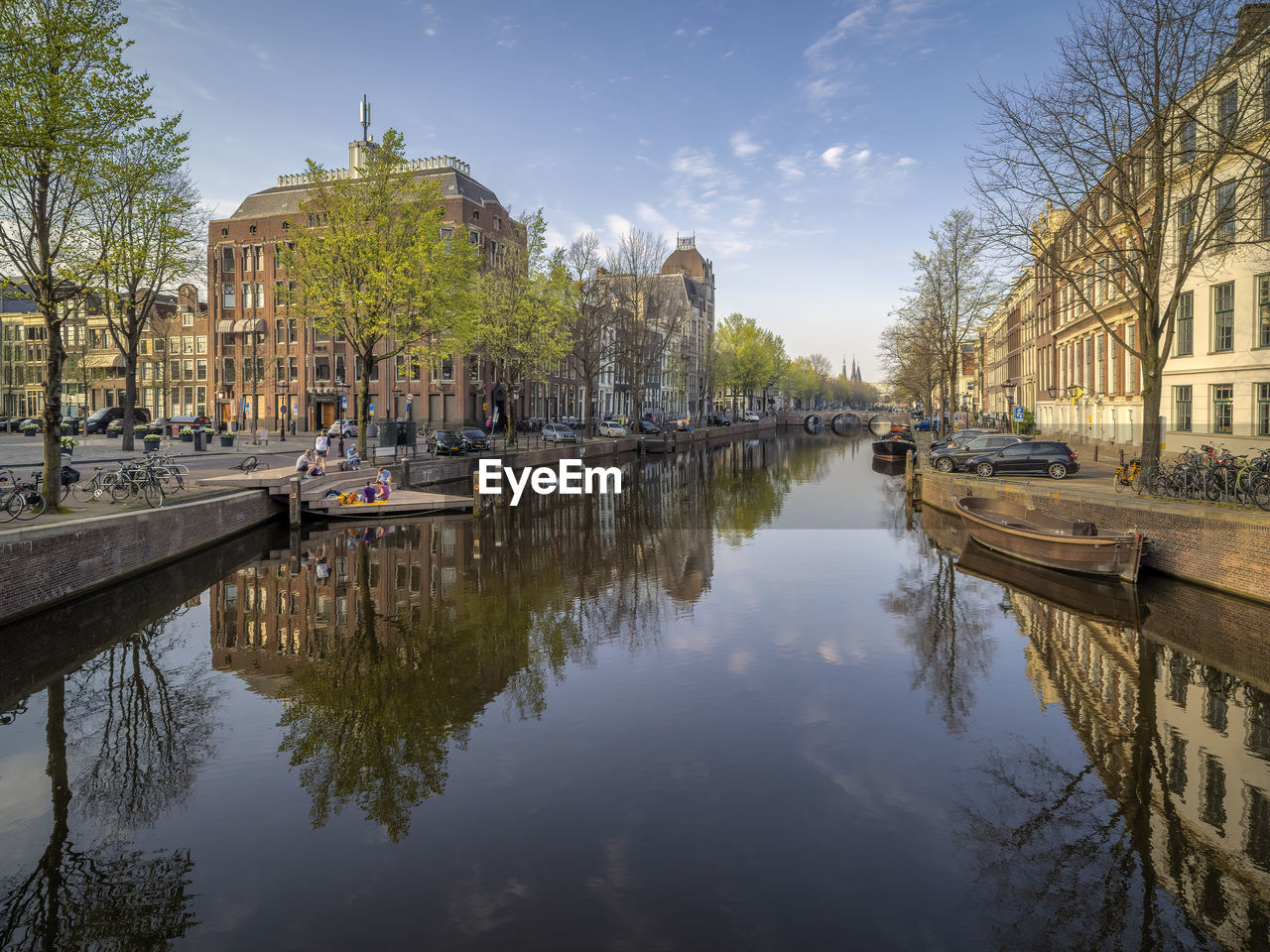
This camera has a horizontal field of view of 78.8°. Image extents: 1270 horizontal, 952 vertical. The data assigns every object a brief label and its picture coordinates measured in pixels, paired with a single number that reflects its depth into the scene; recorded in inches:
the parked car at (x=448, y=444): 1684.3
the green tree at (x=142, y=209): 753.0
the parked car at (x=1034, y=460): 1169.4
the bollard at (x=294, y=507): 1040.7
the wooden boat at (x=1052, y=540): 723.4
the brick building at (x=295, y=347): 2581.2
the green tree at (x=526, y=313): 1855.3
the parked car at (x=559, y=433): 2228.0
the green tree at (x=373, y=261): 1331.2
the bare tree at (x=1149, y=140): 793.6
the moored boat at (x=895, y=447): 2383.0
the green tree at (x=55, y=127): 671.1
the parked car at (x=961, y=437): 1590.9
